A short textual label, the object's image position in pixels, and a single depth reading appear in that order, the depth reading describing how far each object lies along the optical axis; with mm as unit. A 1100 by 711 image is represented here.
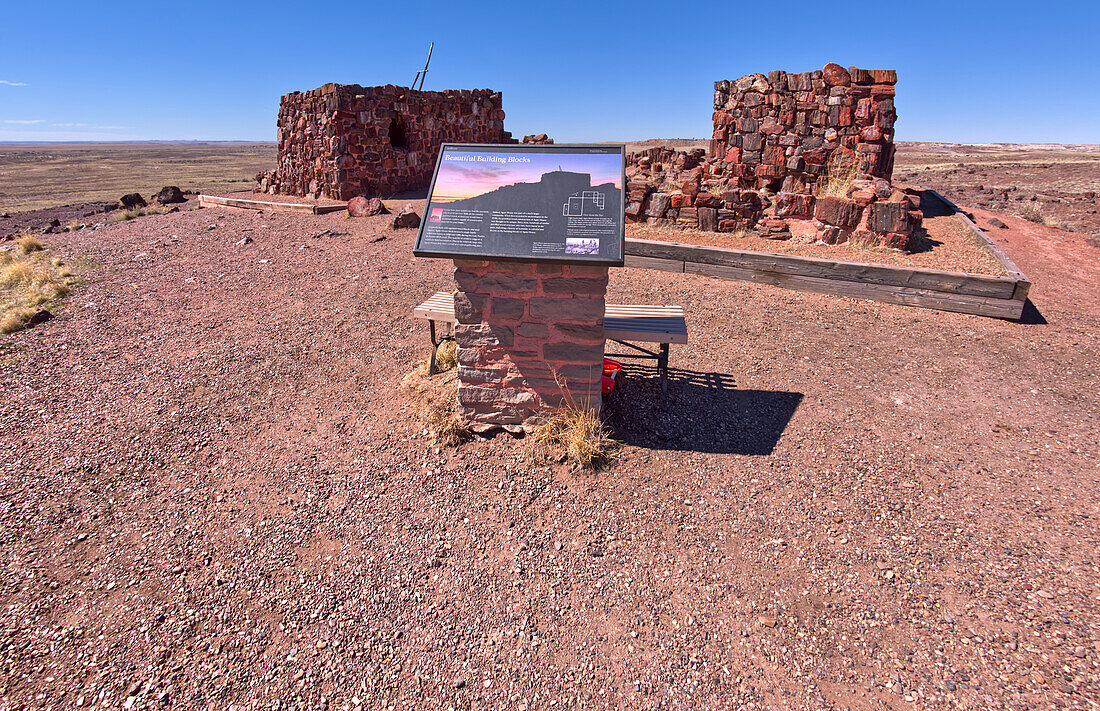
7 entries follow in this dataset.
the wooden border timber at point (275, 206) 13109
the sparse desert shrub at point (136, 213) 13506
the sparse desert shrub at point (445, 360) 5080
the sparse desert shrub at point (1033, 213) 13242
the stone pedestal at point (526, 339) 3729
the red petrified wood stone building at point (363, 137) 14773
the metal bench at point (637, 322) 4312
